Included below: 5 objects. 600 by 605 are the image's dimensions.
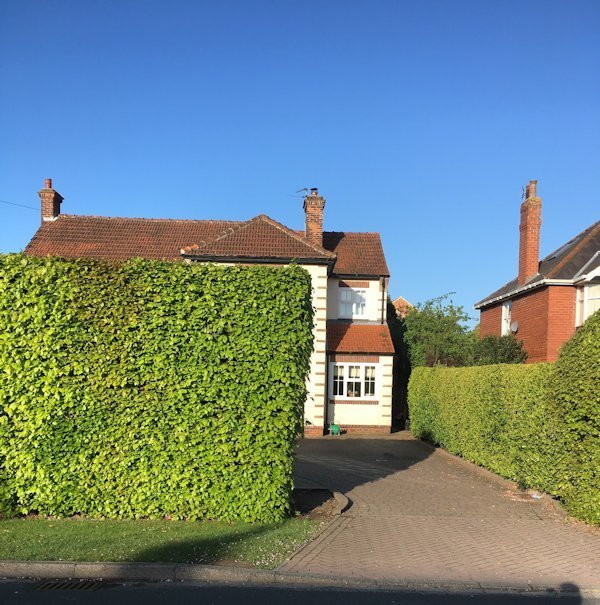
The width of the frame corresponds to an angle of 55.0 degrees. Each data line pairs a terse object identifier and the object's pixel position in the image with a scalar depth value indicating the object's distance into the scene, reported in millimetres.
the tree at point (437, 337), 25219
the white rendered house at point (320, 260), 20750
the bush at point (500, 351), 21469
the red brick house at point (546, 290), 20578
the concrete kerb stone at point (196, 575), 5910
